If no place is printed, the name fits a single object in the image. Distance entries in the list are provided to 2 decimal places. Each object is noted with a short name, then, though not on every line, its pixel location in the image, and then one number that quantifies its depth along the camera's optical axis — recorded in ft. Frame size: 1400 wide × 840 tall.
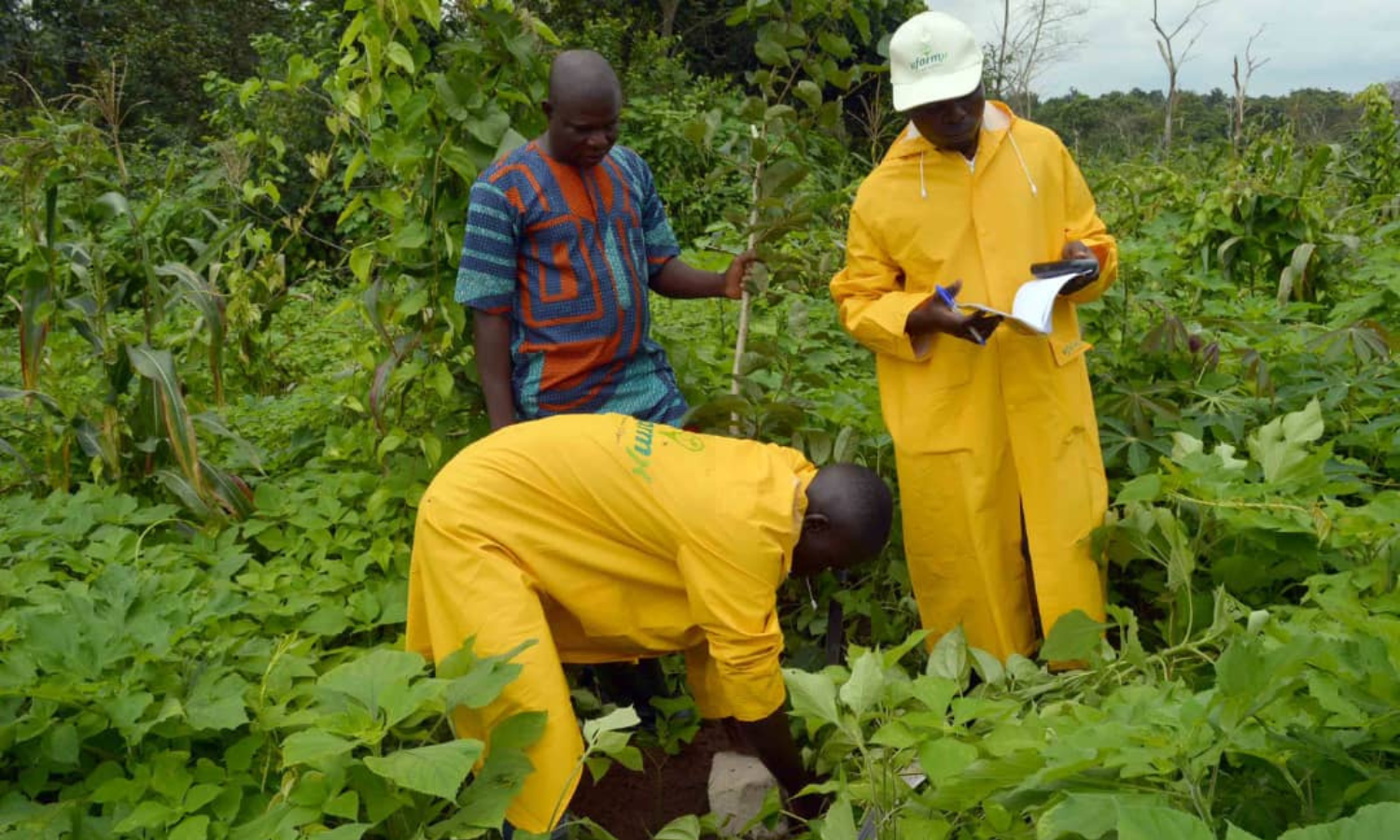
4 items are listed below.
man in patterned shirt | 8.23
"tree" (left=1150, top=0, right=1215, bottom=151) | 39.93
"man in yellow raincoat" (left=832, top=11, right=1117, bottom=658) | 8.42
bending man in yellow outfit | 6.79
